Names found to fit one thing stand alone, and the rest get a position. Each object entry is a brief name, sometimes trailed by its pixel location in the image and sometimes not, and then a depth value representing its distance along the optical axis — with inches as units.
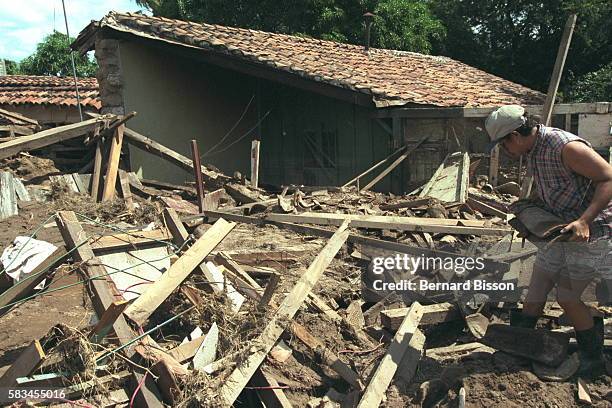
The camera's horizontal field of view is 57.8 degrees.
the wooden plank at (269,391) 140.7
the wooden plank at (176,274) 139.6
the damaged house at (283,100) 411.8
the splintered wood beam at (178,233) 169.0
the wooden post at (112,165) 344.2
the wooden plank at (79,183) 356.5
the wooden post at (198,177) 312.0
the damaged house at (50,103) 538.3
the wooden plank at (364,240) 211.2
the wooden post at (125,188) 333.4
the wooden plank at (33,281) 144.6
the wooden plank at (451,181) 320.8
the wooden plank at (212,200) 315.2
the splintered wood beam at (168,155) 372.2
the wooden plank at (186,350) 142.7
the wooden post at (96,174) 349.1
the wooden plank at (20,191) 327.9
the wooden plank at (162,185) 393.4
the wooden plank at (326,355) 150.9
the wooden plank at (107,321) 126.0
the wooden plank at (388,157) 411.5
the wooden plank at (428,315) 167.9
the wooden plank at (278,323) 135.0
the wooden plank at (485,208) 280.2
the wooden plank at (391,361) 135.5
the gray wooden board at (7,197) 310.7
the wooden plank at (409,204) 293.7
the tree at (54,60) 1174.3
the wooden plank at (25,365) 125.3
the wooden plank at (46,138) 314.2
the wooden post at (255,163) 364.4
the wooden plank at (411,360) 145.7
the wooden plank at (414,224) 241.3
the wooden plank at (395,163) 400.6
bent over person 126.4
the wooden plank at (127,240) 162.9
